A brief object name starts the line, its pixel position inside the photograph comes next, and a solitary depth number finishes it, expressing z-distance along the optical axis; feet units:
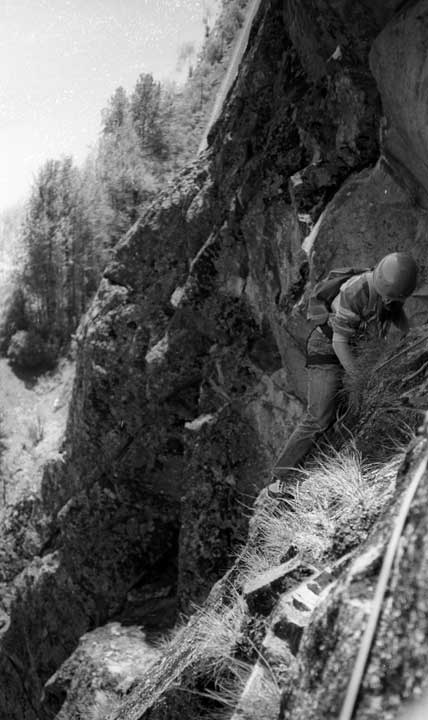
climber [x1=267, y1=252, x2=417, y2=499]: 14.25
